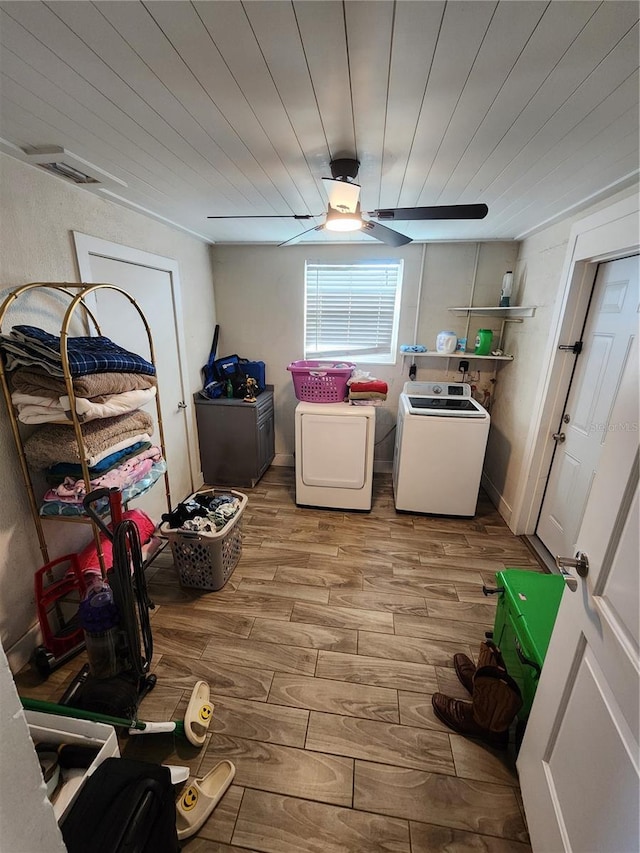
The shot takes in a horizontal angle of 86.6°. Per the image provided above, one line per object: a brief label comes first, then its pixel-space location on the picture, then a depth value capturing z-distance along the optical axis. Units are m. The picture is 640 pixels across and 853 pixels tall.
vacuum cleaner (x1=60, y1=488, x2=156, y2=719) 1.27
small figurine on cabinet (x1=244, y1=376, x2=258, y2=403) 3.15
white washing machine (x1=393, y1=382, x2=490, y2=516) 2.61
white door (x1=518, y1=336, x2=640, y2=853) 0.71
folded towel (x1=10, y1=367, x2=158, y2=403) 1.37
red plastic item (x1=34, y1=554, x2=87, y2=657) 1.51
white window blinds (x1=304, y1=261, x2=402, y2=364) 3.26
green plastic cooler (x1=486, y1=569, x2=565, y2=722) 1.23
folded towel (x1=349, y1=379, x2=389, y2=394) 2.81
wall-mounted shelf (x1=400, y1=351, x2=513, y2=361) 2.88
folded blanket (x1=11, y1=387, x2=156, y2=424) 1.36
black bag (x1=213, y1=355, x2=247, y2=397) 3.25
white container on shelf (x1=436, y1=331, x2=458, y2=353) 3.01
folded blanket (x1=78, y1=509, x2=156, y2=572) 1.73
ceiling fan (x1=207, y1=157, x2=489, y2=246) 1.44
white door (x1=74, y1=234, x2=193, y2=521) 1.96
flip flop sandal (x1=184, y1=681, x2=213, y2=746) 1.29
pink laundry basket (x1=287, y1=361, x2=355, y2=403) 2.83
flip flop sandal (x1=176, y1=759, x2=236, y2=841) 1.08
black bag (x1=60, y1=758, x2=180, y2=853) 0.80
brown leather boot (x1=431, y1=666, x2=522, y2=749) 1.26
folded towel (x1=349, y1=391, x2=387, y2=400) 2.80
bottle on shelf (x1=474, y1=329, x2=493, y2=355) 2.96
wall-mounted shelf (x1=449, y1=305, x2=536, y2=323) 2.65
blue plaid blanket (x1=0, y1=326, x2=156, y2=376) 1.34
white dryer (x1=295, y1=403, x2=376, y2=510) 2.72
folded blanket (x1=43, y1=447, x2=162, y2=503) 1.50
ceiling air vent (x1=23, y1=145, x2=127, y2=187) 1.41
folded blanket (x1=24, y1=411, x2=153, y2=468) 1.44
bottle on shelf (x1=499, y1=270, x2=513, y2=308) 2.85
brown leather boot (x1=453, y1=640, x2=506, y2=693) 1.40
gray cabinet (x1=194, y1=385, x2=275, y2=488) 3.05
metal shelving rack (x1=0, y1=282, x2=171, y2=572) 1.30
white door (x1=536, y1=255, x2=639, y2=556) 1.82
